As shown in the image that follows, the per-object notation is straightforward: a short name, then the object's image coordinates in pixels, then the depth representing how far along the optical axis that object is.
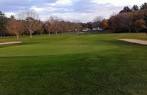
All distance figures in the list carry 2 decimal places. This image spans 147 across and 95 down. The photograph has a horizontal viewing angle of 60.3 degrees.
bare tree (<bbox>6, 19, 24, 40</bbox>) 37.76
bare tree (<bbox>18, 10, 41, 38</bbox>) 39.33
